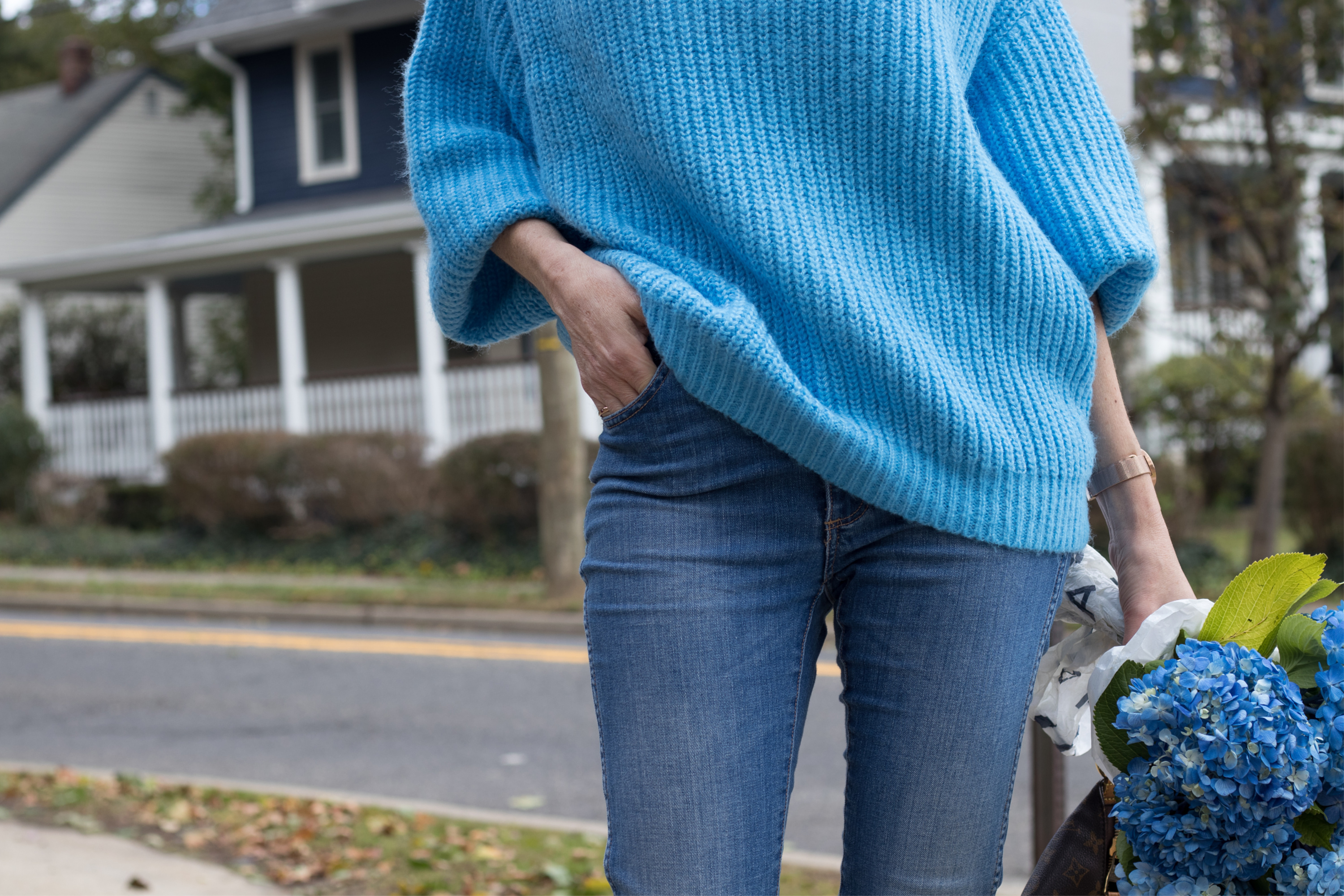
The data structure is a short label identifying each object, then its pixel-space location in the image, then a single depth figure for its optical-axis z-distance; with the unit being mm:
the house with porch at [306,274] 15023
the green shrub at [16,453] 16000
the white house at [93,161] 23188
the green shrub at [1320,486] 9453
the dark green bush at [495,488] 11805
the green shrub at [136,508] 16266
